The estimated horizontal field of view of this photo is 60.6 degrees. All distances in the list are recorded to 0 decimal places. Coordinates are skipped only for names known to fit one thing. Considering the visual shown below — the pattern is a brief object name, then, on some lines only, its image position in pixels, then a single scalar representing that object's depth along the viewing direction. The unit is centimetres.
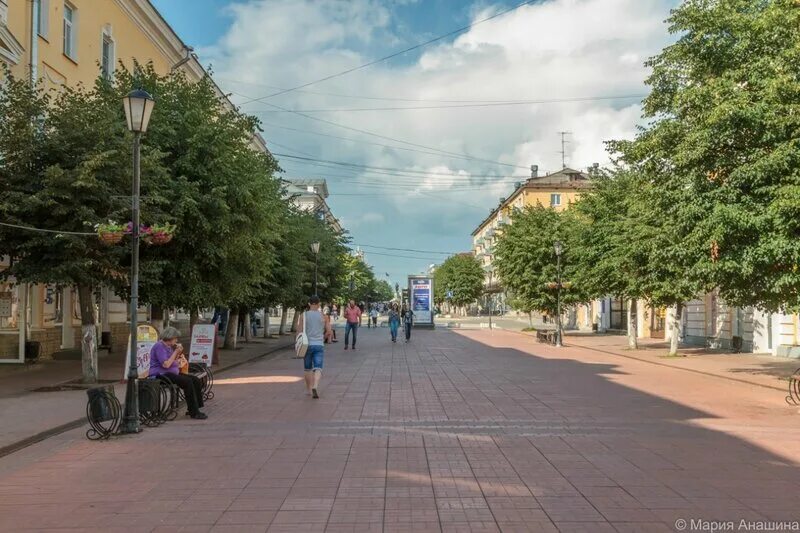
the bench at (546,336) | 3175
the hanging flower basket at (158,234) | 1263
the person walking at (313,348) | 1262
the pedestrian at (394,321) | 3203
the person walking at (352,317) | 2746
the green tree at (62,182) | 1311
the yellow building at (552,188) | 8356
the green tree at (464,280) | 10194
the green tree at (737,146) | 1290
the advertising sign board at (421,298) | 4706
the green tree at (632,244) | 1630
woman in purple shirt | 1054
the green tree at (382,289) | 17505
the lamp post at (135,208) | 945
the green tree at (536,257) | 3806
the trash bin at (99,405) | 892
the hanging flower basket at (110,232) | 1192
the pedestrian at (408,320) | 3316
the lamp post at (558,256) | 3041
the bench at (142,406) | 895
